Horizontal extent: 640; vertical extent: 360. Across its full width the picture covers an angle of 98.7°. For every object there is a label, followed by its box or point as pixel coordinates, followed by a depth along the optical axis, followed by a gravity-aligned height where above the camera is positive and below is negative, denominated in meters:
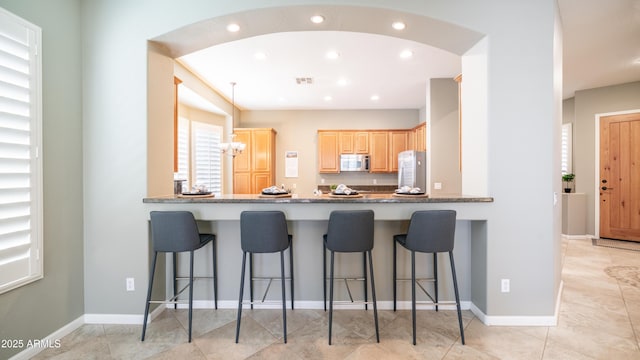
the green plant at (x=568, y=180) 5.51 -0.07
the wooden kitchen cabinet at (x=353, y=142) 6.34 +0.82
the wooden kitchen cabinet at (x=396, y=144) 6.25 +0.75
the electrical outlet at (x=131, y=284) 2.38 -0.92
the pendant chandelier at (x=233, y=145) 4.95 +0.59
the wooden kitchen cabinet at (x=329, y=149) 6.39 +0.66
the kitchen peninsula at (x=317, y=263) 2.59 -0.82
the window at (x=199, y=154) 5.26 +0.49
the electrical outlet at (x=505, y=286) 2.34 -0.93
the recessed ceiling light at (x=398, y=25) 2.41 +1.35
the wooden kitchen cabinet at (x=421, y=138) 5.39 +0.80
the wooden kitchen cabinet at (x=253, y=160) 6.18 +0.39
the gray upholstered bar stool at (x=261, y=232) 2.07 -0.42
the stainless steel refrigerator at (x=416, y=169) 5.16 +0.15
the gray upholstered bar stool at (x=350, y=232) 2.07 -0.42
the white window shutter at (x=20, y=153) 1.75 +0.17
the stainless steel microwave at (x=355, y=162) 6.32 +0.35
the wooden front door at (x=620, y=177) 4.89 -0.01
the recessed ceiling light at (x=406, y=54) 3.60 +1.65
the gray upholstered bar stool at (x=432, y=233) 2.08 -0.43
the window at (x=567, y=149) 5.67 +0.58
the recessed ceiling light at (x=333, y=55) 3.62 +1.65
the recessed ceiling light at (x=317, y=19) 2.39 +1.40
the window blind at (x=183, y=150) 5.16 +0.53
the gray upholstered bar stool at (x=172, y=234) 2.12 -0.44
